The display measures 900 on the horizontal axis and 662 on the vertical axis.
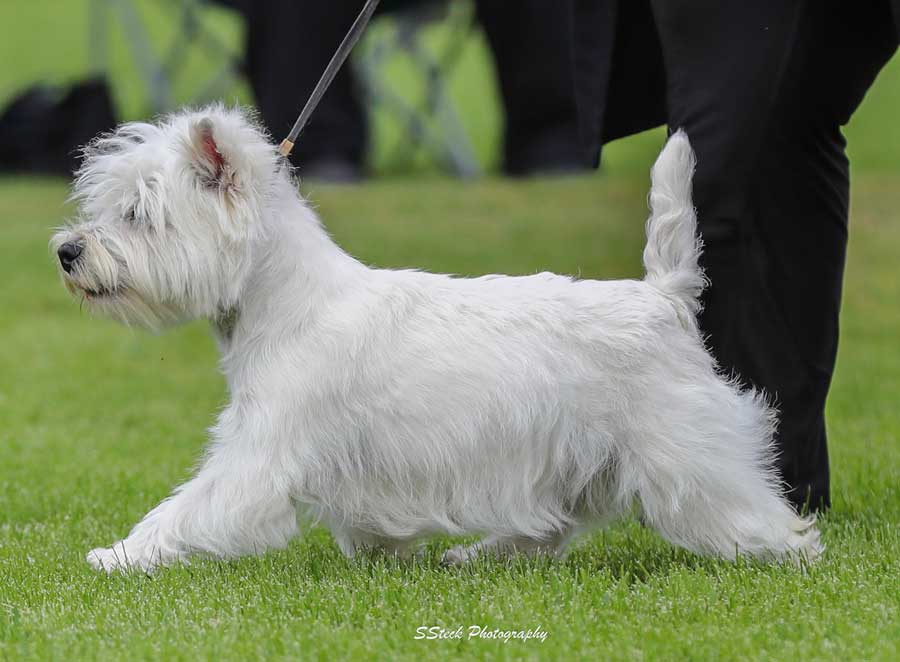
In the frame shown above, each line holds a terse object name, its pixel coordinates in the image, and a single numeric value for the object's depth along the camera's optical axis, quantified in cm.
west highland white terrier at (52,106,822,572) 770
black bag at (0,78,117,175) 2631
